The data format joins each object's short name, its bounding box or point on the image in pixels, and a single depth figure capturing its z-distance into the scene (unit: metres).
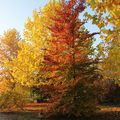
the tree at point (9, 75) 10.45
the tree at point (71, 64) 8.21
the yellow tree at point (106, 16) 3.01
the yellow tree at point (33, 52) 10.99
